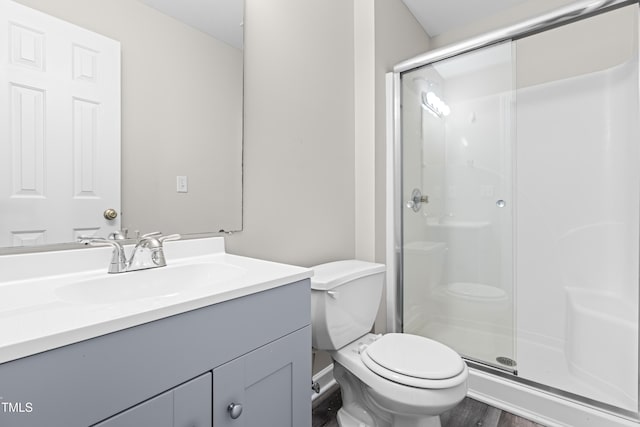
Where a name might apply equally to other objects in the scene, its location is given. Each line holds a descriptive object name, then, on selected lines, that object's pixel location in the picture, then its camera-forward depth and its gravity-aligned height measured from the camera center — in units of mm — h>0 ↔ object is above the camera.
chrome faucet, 930 -117
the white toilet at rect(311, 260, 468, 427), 1118 -558
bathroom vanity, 494 -255
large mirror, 966 +355
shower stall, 1752 +64
